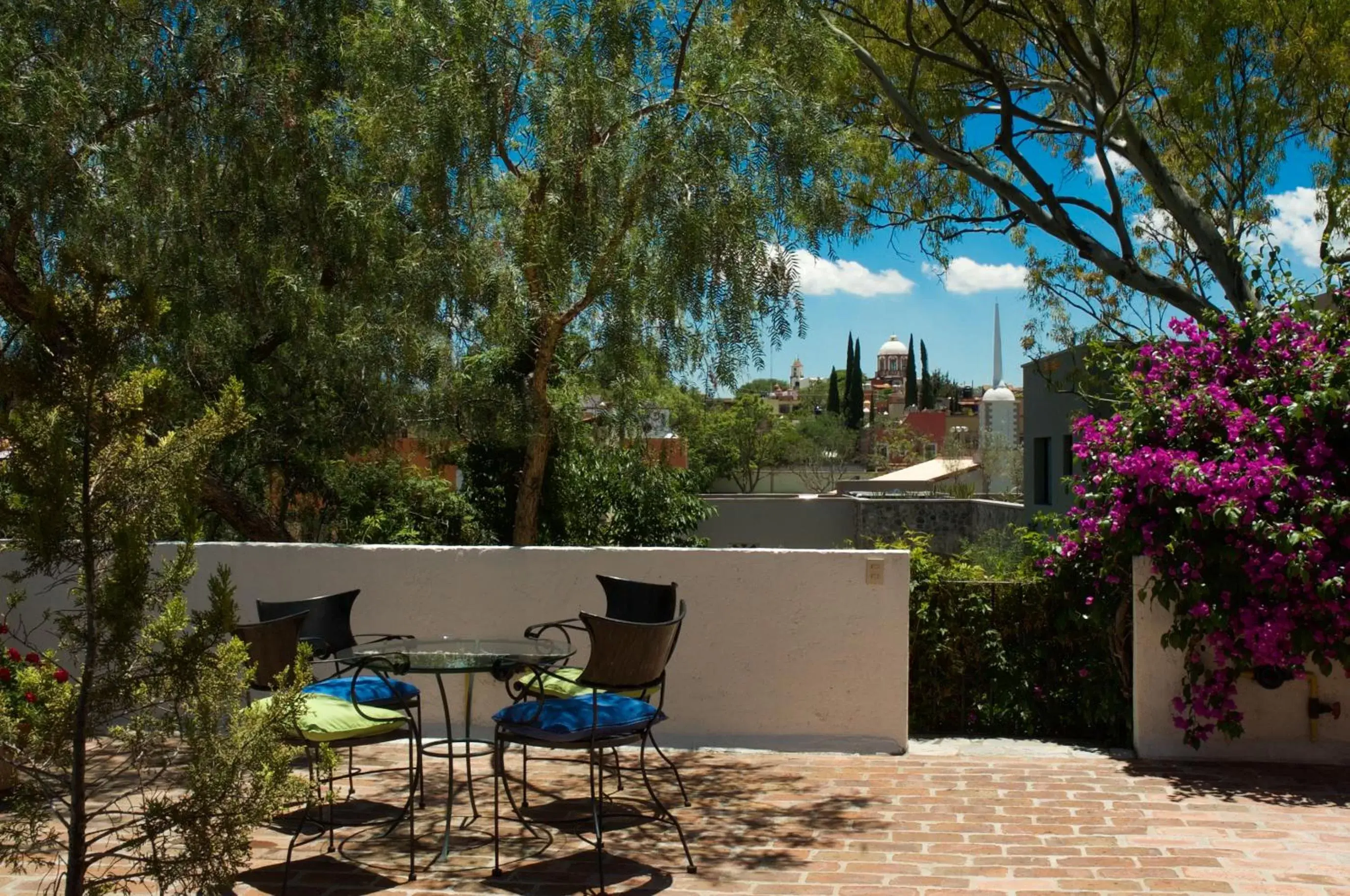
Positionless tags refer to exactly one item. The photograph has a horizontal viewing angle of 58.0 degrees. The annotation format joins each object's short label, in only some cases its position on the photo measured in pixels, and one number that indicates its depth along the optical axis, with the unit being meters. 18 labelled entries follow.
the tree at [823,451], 55.00
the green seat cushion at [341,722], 4.78
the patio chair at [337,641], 5.33
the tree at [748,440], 45.75
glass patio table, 5.02
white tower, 44.44
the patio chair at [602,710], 4.75
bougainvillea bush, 6.06
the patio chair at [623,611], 5.61
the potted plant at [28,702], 3.09
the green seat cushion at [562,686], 5.49
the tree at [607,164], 7.19
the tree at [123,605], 3.03
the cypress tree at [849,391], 67.38
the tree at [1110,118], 10.50
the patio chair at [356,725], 4.76
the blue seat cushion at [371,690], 5.30
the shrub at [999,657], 7.00
